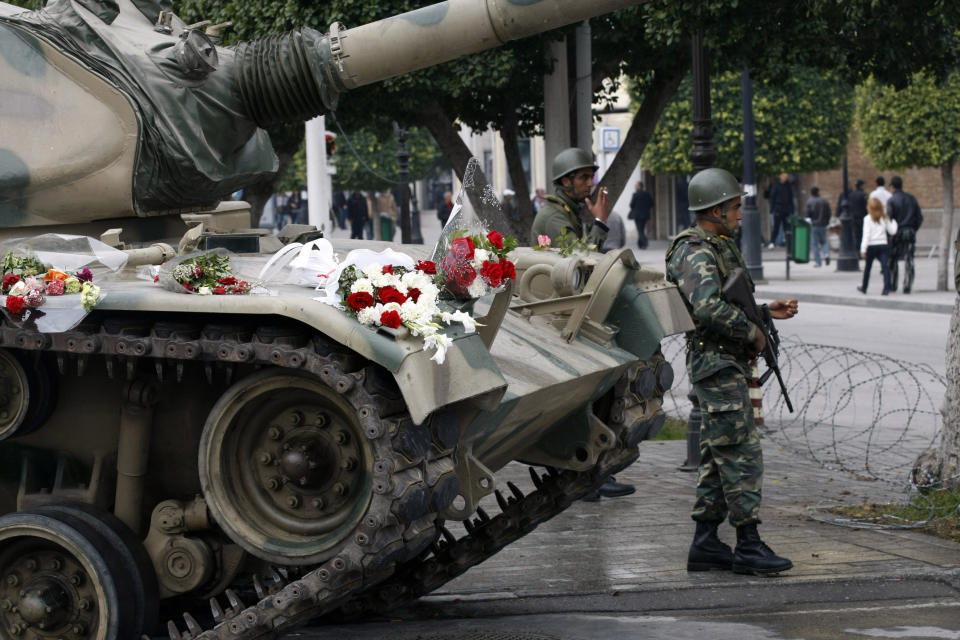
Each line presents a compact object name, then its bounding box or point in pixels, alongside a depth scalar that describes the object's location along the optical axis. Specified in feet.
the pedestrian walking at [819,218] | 101.60
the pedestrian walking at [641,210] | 128.57
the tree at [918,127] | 82.07
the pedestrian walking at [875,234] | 78.33
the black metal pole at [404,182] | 93.16
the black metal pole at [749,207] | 83.39
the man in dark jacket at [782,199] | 118.73
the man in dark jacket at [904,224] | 77.80
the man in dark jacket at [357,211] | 140.36
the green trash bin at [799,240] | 96.32
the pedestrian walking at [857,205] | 101.24
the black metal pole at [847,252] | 94.38
